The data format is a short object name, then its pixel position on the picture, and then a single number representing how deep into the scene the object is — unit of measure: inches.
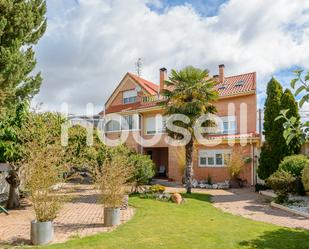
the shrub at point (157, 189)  735.7
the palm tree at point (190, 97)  767.7
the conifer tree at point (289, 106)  838.0
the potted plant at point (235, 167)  975.6
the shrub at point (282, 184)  652.7
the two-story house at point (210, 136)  1044.5
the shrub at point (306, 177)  590.5
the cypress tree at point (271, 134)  860.0
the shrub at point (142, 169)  741.9
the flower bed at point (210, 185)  969.4
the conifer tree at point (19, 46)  438.6
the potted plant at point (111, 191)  433.1
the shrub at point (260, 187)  863.1
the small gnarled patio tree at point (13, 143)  518.6
